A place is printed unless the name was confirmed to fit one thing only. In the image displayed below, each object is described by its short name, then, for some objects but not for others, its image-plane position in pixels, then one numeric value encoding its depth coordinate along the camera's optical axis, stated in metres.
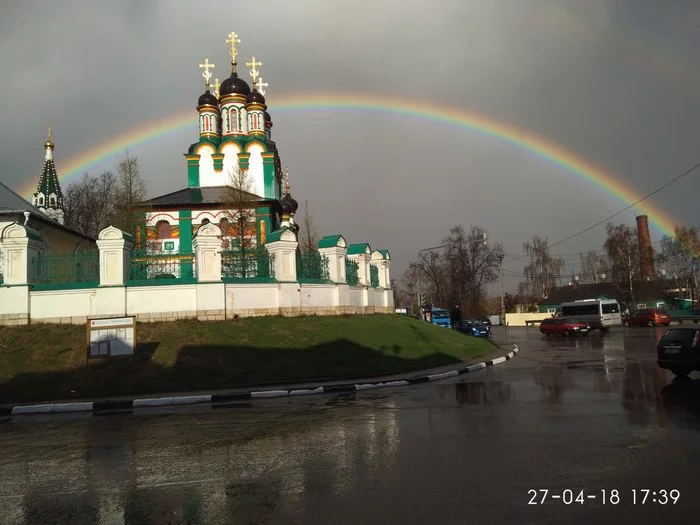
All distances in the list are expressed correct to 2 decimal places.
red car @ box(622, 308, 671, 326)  47.81
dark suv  12.84
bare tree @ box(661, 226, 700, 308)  66.38
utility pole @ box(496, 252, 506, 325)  53.53
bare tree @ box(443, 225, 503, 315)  63.72
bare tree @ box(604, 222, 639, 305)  70.44
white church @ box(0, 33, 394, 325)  17.31
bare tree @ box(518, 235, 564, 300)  92.81
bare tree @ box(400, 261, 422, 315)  70.15
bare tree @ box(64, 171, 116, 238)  54.88
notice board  14.93
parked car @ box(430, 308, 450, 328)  48.06
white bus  45.02
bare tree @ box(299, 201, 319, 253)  44.06
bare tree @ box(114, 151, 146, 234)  33.69
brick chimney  72.31
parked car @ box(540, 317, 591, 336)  38.22
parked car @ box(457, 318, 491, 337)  37.75
